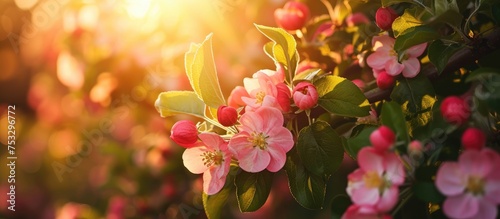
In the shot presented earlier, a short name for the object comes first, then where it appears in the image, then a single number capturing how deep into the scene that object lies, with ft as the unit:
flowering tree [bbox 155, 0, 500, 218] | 2.42
